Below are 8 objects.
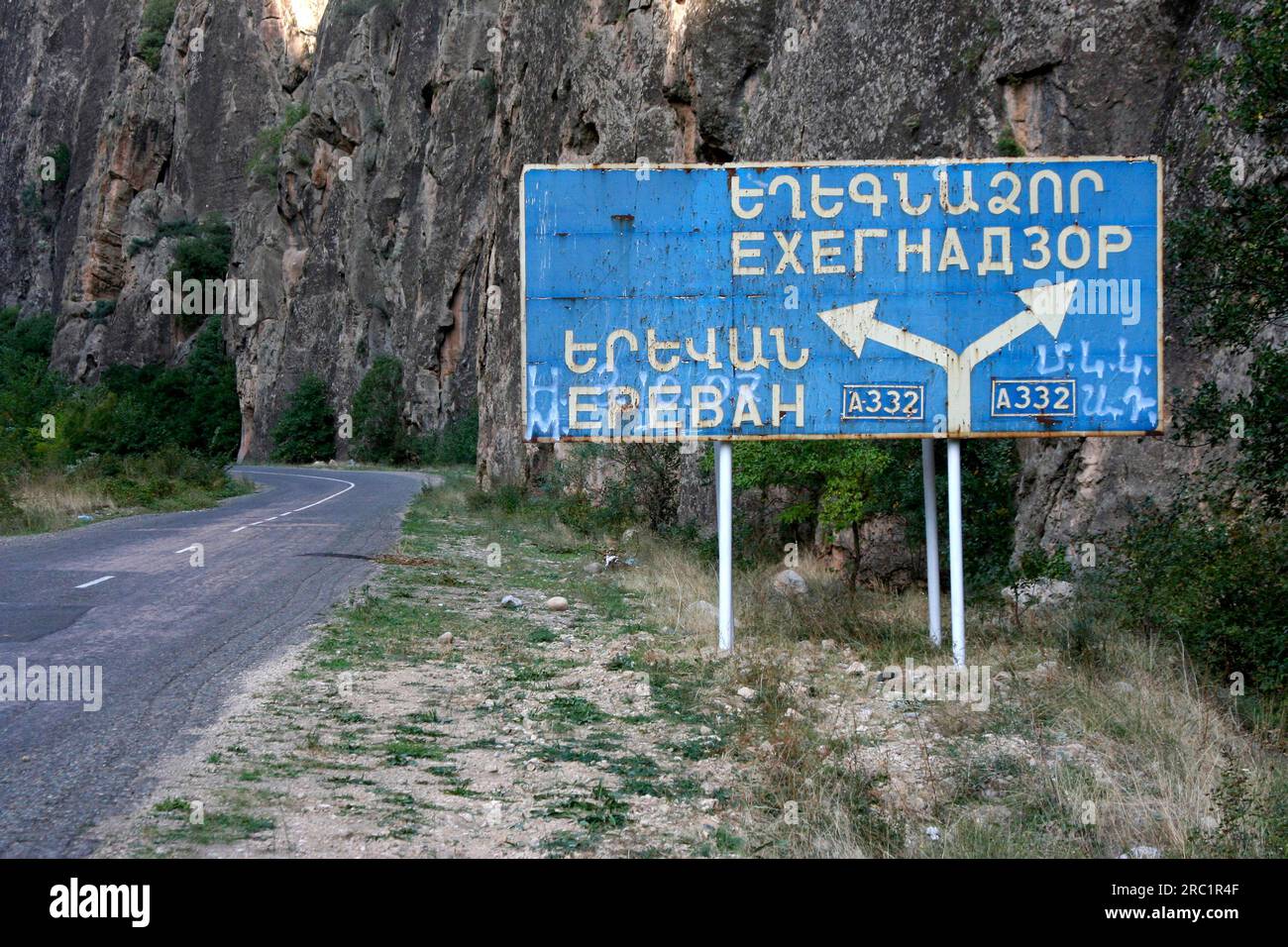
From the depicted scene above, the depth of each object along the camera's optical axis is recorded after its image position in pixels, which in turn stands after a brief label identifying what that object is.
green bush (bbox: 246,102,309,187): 72.42
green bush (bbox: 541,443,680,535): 22.20
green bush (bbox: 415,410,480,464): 51.38
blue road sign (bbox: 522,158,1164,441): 10.27
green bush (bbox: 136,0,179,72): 82.50
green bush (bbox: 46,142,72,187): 85.88
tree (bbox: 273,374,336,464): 64.00
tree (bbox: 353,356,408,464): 58.12
